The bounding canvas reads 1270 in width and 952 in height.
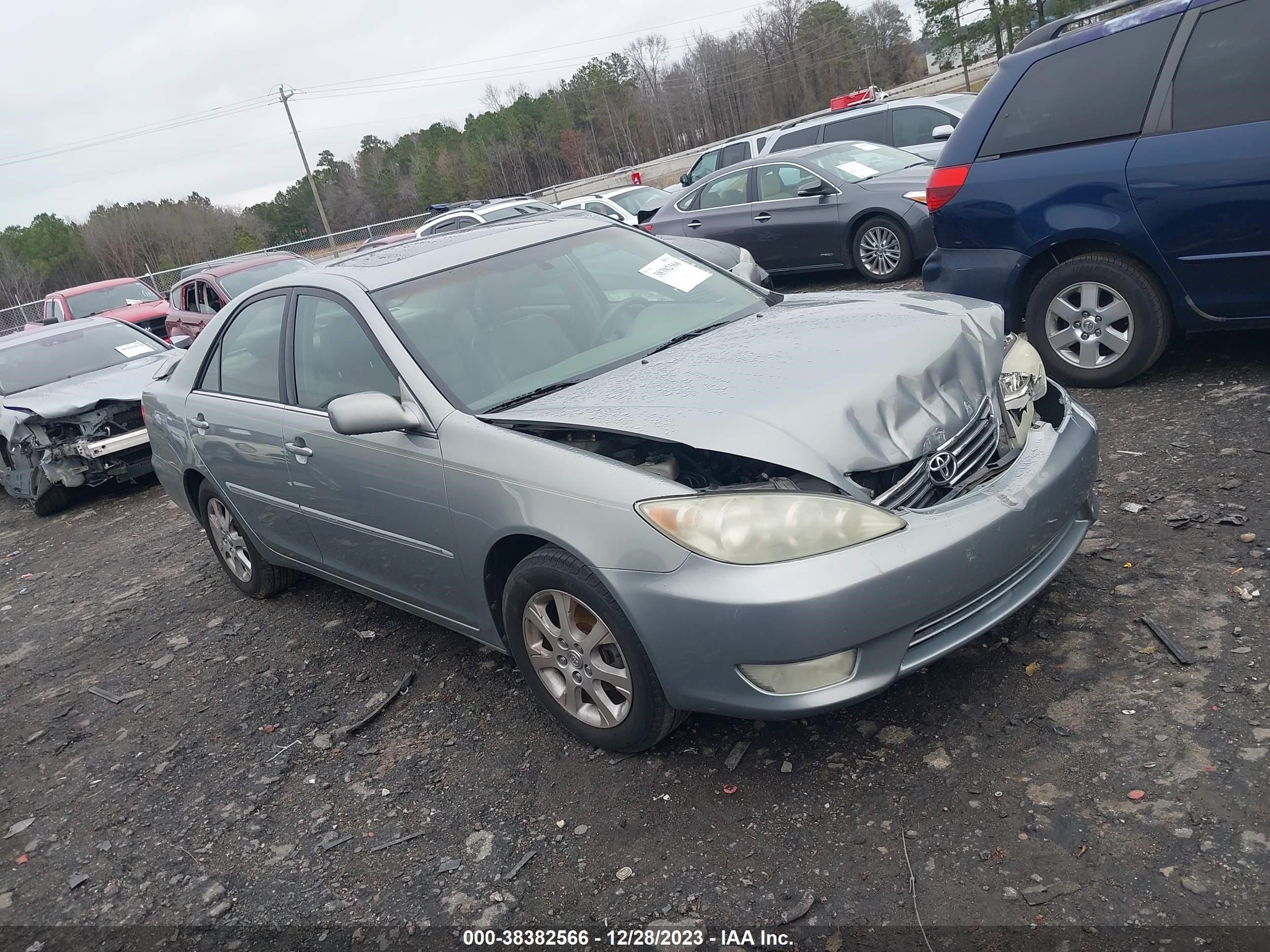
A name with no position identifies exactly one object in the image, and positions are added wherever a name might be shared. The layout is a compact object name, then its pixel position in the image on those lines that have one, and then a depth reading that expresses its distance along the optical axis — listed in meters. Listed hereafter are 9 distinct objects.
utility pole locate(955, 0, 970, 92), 48.22
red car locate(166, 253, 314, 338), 13.93
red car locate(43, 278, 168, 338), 16.69
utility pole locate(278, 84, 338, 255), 52.54
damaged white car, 8.45
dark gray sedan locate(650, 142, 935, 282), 9.77
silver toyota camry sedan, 2.69
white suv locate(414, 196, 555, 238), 16.95
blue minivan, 4.63
